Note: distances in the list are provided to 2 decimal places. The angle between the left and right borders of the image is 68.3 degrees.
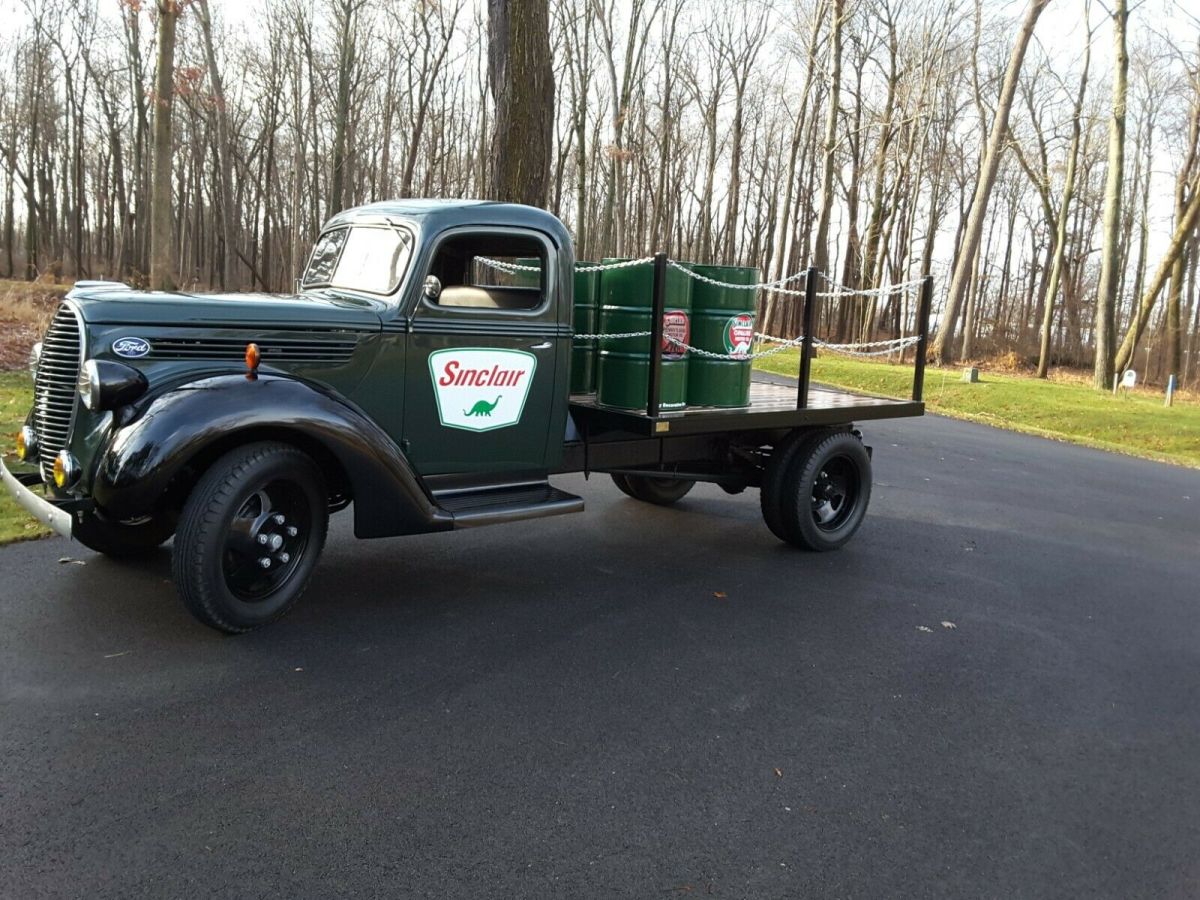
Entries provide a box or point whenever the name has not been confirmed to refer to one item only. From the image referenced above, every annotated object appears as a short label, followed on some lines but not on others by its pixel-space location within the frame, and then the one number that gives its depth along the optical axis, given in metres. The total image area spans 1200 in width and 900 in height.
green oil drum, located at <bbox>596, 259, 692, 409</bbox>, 5.30
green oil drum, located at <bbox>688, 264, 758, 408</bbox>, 5.49
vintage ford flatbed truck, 3.84
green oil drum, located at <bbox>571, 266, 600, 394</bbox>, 5.53
